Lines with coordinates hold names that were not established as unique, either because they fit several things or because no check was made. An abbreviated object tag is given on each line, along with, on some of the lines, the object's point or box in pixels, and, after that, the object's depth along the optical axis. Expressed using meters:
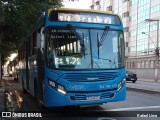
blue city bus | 9.75
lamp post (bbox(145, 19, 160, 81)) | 50.97
